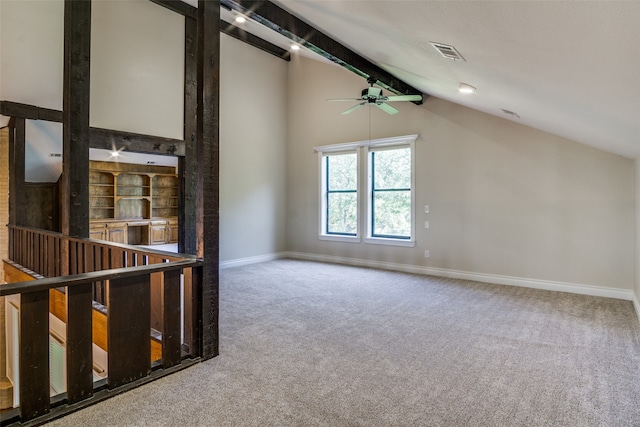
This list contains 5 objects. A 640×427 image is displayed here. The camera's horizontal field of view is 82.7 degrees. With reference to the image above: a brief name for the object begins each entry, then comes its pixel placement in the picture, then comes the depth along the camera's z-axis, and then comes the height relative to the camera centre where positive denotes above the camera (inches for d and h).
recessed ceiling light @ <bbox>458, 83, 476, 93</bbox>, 158.3 +56.7
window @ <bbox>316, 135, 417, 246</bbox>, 268.5 +17.4
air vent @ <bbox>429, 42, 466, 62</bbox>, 106.7 +49.7
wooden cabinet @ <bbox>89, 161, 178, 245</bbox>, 363.9 +10.7
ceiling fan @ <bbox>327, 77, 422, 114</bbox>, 206.4 +67.0
